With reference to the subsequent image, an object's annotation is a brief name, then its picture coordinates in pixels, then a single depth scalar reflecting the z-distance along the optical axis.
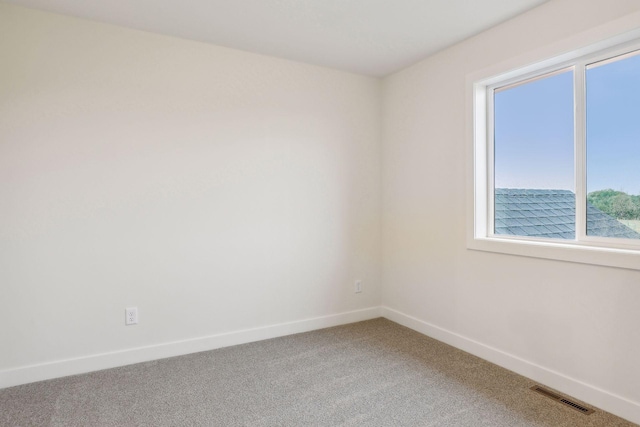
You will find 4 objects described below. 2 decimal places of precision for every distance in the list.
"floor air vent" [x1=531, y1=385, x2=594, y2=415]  2.09
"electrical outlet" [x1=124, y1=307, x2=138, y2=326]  2.72
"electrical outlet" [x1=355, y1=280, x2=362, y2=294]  3.72
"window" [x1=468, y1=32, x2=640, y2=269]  2.13
